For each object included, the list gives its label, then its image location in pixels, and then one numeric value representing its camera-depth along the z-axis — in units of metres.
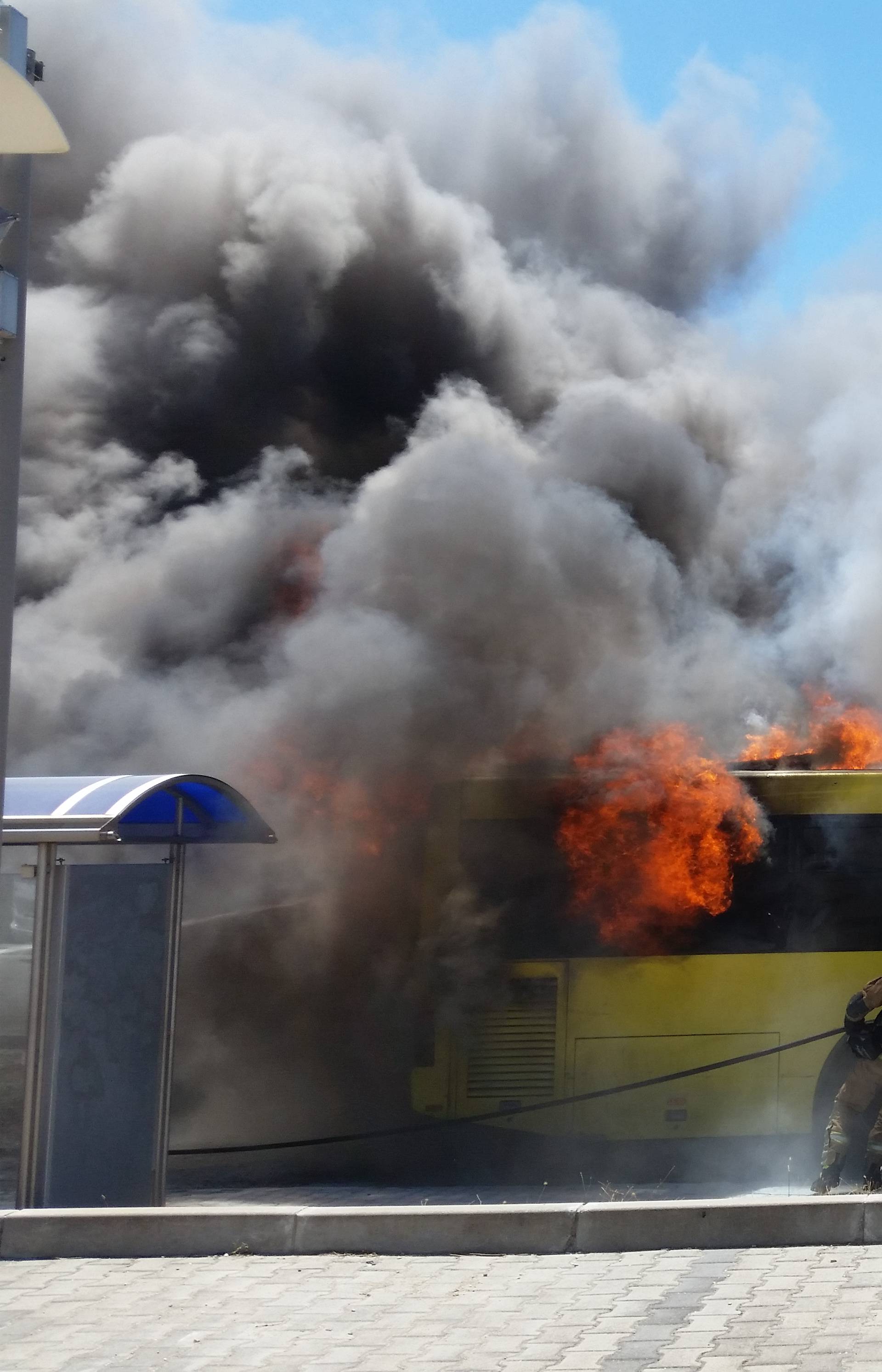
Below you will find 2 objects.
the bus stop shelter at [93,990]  5.81
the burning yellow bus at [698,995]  7.40
